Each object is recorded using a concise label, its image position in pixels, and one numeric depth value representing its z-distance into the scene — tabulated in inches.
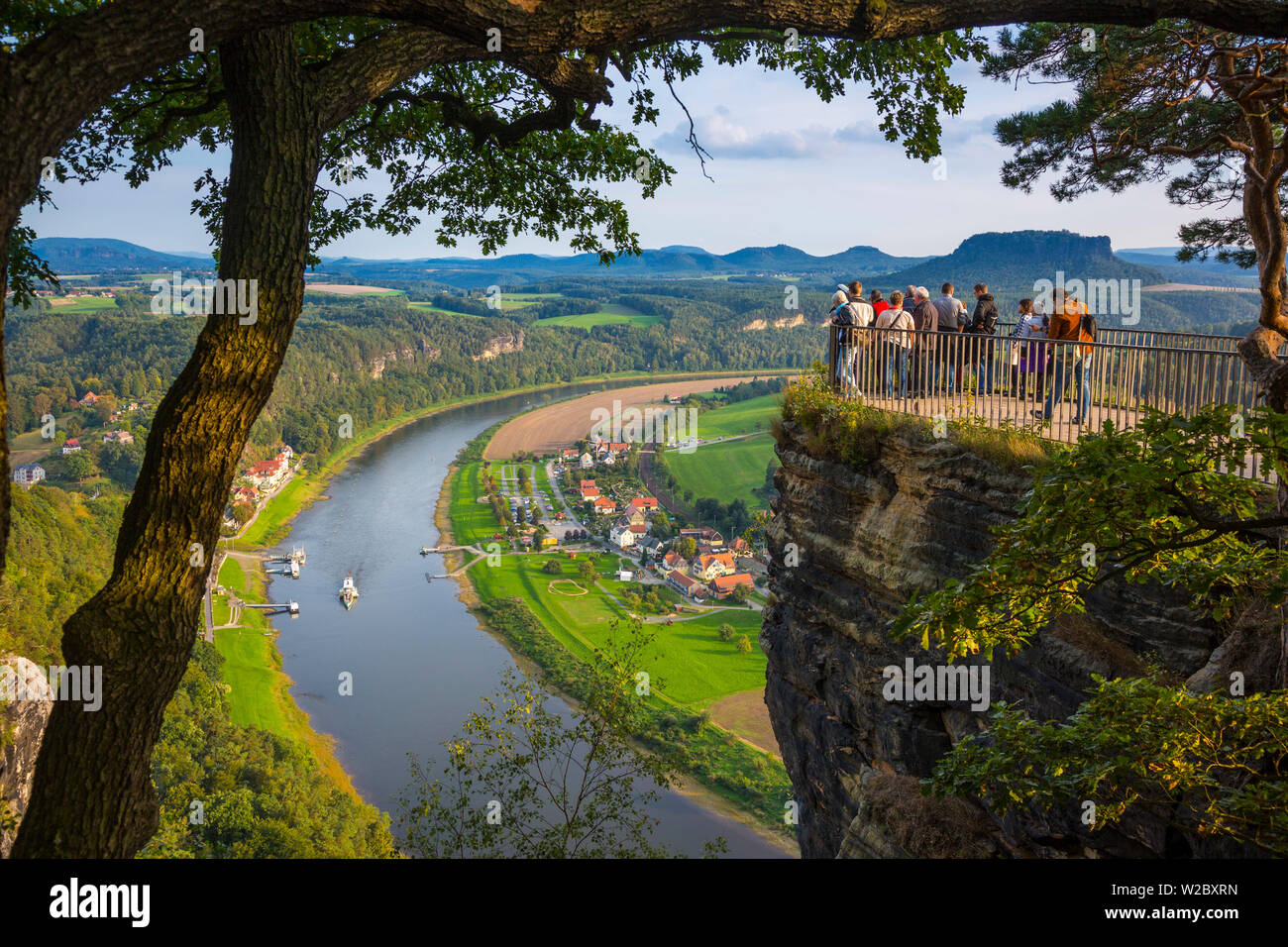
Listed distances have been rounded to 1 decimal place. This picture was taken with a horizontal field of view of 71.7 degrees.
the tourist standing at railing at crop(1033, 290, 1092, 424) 327.3
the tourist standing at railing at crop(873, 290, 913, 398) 379.9
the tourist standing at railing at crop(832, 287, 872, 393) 401.9
